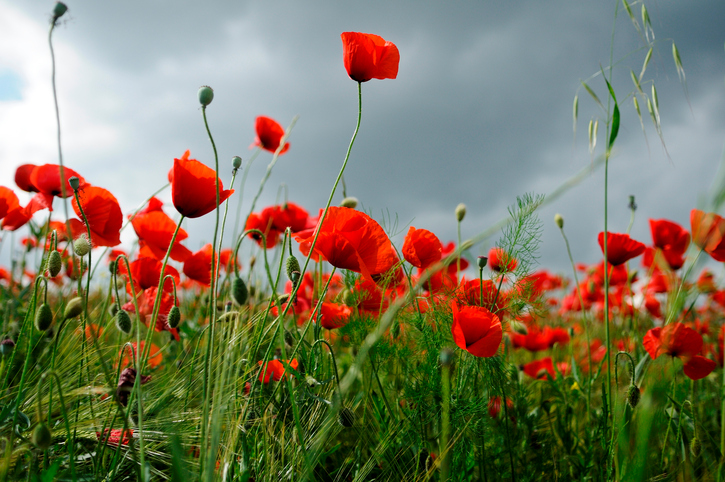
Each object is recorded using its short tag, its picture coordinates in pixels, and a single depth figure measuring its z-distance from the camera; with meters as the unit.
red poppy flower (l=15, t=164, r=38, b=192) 1.43
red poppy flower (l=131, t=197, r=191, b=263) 1.32
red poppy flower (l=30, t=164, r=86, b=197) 1.21
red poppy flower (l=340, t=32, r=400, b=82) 1.02
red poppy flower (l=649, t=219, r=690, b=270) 1.83
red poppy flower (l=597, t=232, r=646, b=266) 1.52
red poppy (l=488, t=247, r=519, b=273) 1.09
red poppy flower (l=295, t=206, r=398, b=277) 0.95
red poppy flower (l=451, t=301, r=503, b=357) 0.87
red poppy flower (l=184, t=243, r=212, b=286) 1.38
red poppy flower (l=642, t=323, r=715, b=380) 1.19
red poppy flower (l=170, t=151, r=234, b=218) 0.95
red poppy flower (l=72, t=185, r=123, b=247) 1.08
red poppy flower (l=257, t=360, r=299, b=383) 1.03
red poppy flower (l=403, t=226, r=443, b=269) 1.07
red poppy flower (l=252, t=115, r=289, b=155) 1.95
